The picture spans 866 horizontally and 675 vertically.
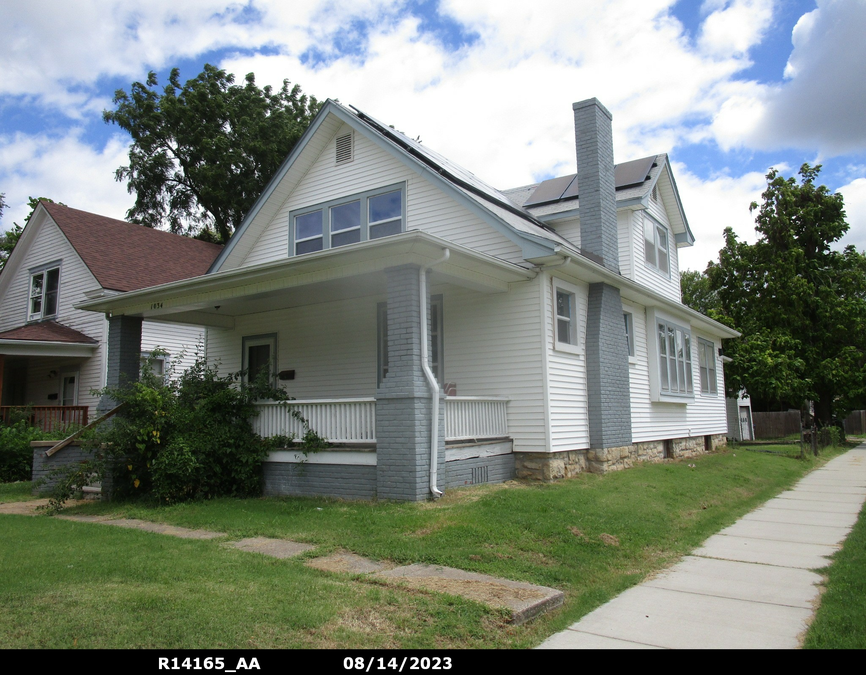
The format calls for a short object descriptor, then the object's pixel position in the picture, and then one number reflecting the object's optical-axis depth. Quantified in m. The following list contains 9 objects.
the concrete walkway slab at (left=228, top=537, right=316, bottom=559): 6.90
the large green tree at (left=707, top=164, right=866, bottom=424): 28.77
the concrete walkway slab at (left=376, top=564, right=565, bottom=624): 5.00
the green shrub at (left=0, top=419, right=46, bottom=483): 15.33
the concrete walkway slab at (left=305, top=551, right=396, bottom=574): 6.20
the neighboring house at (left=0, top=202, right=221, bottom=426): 18.58
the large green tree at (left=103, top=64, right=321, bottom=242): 32.03
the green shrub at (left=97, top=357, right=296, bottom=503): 10.18
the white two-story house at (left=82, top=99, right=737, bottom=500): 9.37
